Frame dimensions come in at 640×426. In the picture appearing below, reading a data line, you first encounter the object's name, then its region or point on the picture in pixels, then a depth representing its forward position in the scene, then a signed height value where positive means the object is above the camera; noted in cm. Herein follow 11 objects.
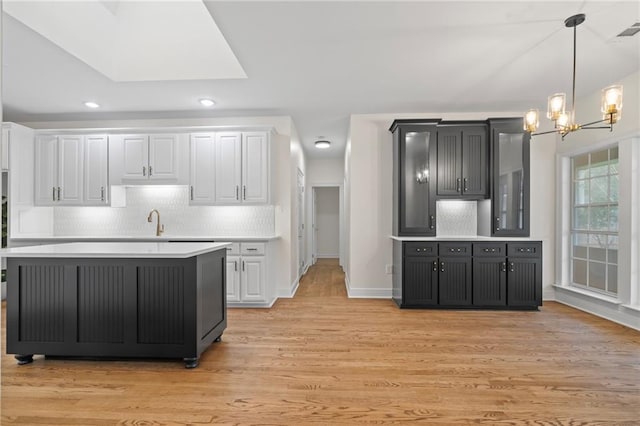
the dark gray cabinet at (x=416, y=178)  467 +44
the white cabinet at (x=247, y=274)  449 -80
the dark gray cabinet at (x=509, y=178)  454 +44
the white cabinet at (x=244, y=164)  470 +62
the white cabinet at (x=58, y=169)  478 +56
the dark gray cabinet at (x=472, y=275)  437 -78
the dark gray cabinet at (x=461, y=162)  468 +66
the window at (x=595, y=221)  411 -11
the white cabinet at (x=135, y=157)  474 +72
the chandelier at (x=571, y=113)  265 +85
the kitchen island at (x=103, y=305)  275 -74
